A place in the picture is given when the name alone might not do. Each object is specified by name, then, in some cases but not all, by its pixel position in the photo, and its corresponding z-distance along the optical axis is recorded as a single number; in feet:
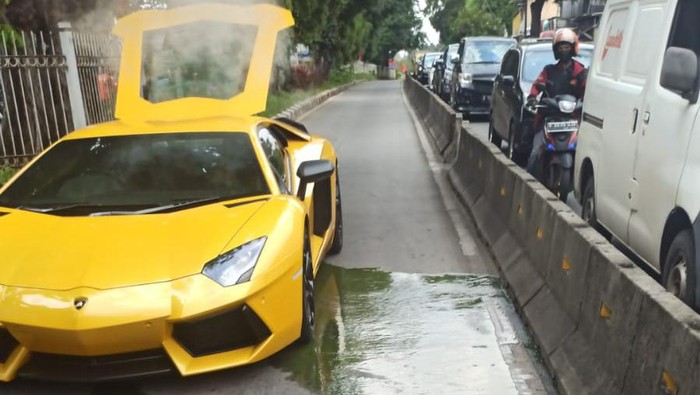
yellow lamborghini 11.09
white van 12.47
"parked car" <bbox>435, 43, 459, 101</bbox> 73.18
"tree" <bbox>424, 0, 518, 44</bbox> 217.36
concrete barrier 8.76
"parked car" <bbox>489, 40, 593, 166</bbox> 31.71
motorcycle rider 24.67
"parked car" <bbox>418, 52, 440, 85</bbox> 123.13
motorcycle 23.67
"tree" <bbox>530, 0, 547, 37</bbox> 96.32
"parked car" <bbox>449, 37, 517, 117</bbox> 55.98
